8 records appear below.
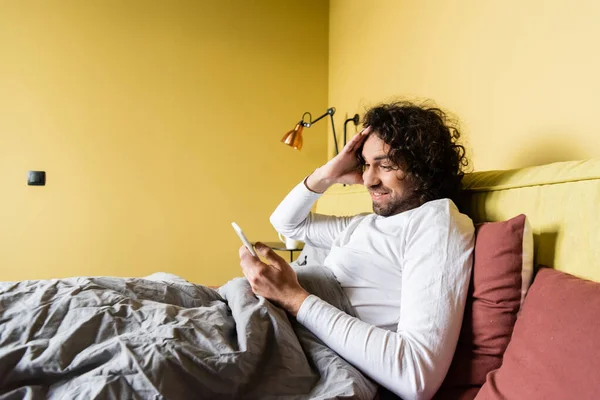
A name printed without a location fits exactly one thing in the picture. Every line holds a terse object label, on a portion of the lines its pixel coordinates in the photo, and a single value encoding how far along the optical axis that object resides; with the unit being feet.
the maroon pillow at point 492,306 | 2.52
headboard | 2.29
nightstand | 7.76
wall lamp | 8.10
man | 2.48
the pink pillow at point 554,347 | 1.73
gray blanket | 2.03
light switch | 8.20
